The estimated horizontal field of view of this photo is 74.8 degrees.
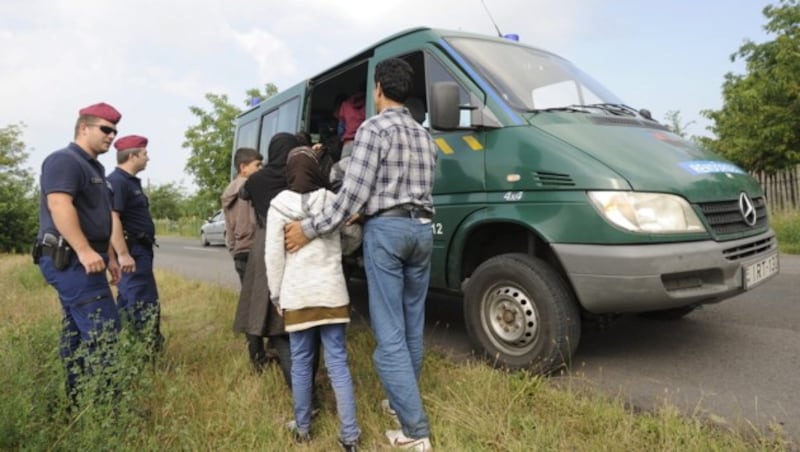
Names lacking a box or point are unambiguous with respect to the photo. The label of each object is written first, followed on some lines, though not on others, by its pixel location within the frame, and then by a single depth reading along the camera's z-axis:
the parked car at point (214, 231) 17.88
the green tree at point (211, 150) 24.52
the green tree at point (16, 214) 16.72
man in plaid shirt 2.48
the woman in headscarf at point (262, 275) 3.04
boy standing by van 4.42
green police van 2.96
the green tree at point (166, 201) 51.97
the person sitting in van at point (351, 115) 5.07
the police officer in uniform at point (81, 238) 2.70
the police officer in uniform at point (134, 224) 4.08
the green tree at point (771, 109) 12.63
